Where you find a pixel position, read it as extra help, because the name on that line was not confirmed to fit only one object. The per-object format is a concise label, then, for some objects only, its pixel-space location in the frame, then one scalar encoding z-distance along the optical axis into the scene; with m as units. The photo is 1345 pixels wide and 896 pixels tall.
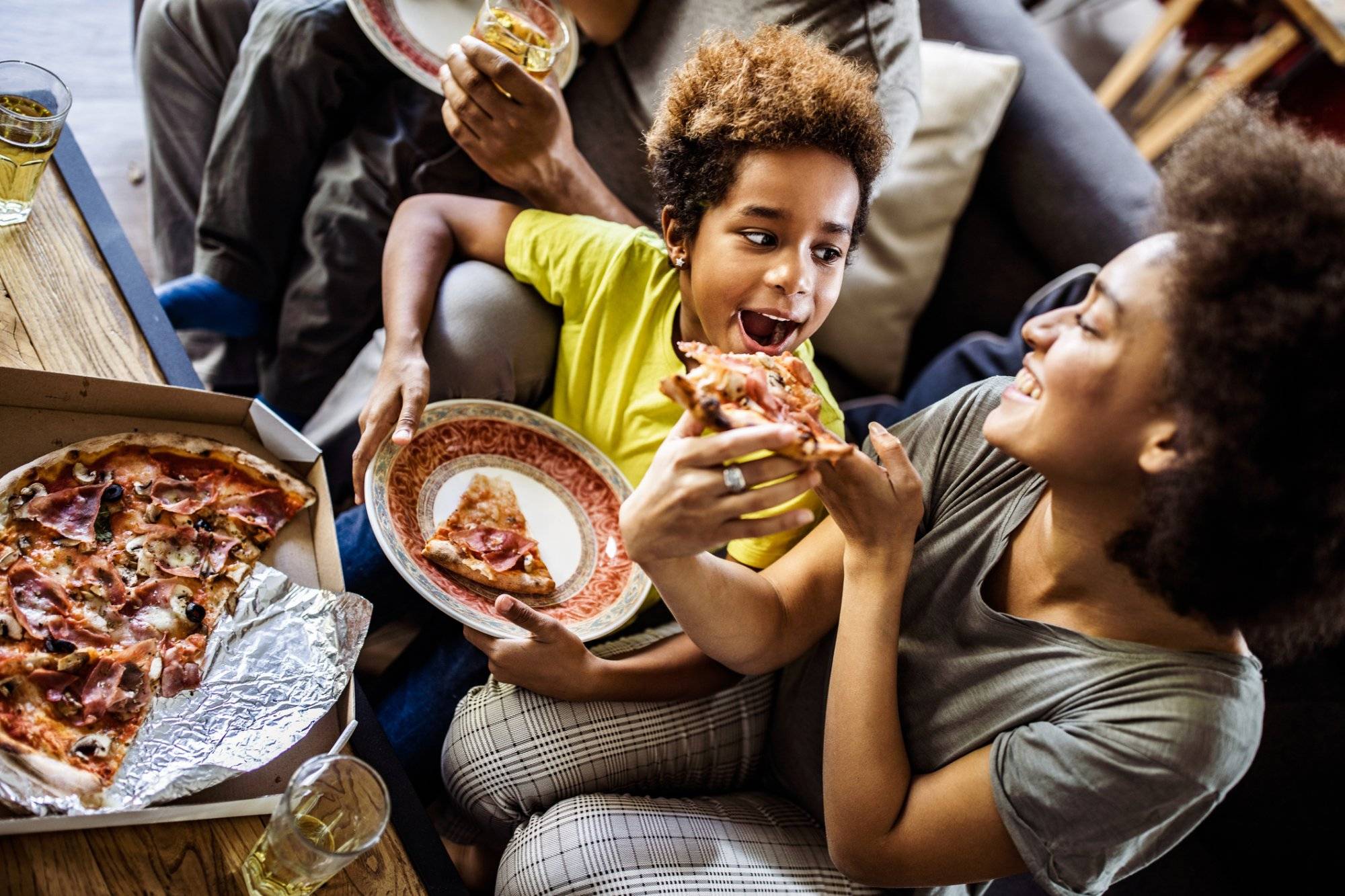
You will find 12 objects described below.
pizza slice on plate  1.40
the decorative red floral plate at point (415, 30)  1.75
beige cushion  2.28
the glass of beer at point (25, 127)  1.30
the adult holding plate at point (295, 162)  1.87
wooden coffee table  0.94
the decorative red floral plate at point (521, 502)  1.37
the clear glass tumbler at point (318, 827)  0.94
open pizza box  1.06
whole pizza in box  1.01
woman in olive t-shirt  0.97
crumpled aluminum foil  0.98
